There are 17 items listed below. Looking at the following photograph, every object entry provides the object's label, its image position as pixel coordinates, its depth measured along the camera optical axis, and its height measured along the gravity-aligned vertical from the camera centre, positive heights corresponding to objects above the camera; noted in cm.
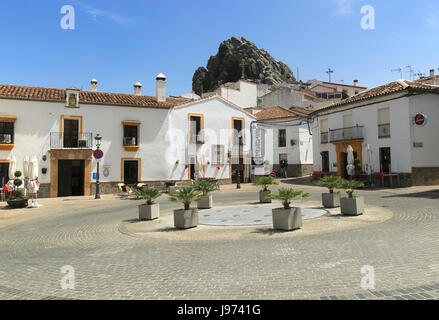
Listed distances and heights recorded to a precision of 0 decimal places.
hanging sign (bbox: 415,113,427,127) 1941 +318
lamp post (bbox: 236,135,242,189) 2665 +205
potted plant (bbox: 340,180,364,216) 966 -117
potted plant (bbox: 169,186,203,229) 878 -125
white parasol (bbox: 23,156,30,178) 1542 +35
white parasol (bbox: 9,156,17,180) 1574 +26
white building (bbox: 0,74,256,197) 1991 +272
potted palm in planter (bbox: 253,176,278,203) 1369 -64
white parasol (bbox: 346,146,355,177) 1902 +42
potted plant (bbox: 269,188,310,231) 786 -123
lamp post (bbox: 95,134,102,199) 1890 -88
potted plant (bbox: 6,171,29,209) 1521 -135
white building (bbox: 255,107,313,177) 3381 +322
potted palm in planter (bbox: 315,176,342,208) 1119 -108
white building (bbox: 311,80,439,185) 1980 +281
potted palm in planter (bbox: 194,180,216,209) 1220 -87
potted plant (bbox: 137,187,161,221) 1047 -127
